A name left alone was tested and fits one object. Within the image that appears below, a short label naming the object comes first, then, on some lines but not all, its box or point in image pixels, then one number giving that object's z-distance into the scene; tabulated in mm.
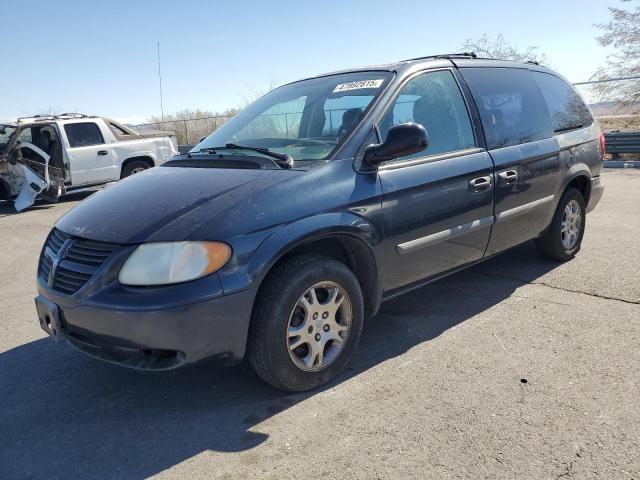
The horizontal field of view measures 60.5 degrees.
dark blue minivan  2652
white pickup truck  10477
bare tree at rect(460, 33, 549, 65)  21850
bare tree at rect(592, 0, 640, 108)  16109
